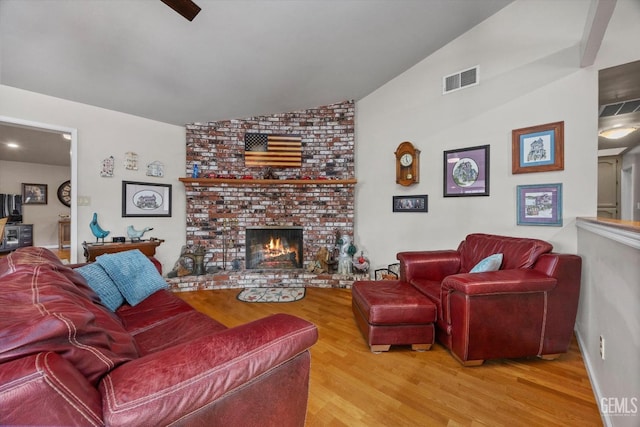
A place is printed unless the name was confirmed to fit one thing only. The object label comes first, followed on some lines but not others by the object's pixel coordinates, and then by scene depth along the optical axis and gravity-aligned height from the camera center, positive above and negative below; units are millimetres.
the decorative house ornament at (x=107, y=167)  3225 +611
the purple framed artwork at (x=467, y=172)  2801 +486
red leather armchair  1703 -683
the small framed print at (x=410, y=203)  3252 +131
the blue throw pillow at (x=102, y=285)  1581 -468
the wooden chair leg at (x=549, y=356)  1838 -1073
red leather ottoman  1932 -854
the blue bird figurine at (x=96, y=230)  3014 -201
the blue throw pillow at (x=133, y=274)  1754 -459
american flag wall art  3914 +988
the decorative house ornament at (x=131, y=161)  3396 +733
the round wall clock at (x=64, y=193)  6785 +567
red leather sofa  500 -426
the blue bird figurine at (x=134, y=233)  3299 -265
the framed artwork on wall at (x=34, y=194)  6325 +513
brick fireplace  3861 +389
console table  2875 -416
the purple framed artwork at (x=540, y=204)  2371 +83
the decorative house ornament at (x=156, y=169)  3602 +654
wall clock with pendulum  3254 +655
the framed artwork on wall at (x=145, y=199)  3418 +204
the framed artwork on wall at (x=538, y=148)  2357 +644
